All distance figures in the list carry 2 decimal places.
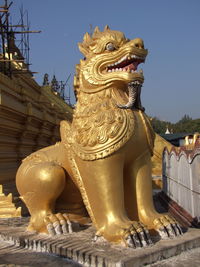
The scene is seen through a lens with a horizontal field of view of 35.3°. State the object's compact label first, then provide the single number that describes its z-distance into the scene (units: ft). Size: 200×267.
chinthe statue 10.56
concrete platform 8.86
